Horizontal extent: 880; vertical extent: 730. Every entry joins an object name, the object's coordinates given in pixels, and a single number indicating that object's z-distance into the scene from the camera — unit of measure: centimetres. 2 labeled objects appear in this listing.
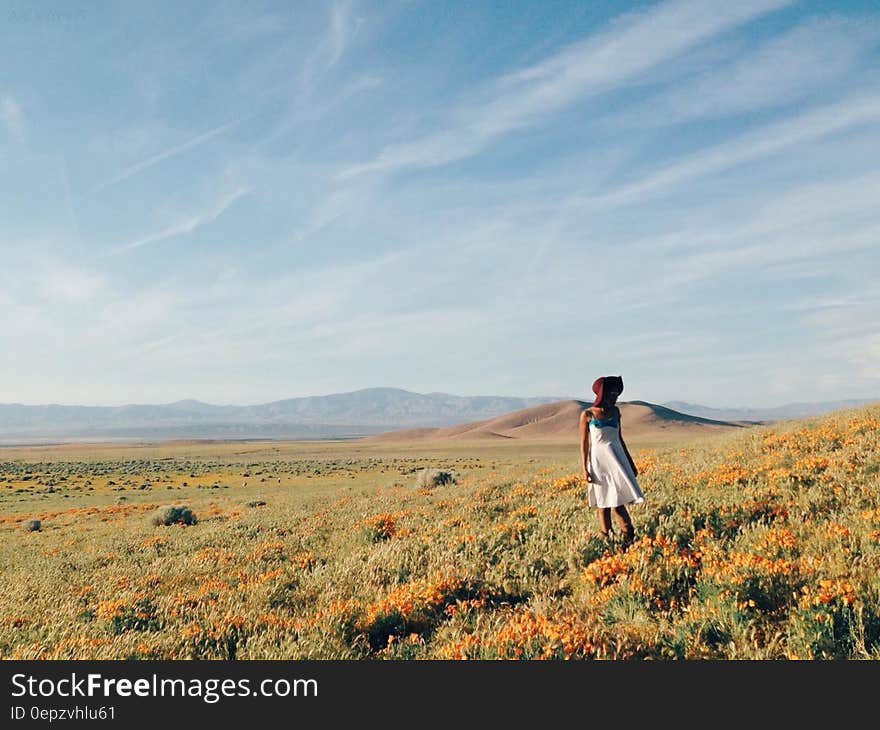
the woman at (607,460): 761
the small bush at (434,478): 2381
